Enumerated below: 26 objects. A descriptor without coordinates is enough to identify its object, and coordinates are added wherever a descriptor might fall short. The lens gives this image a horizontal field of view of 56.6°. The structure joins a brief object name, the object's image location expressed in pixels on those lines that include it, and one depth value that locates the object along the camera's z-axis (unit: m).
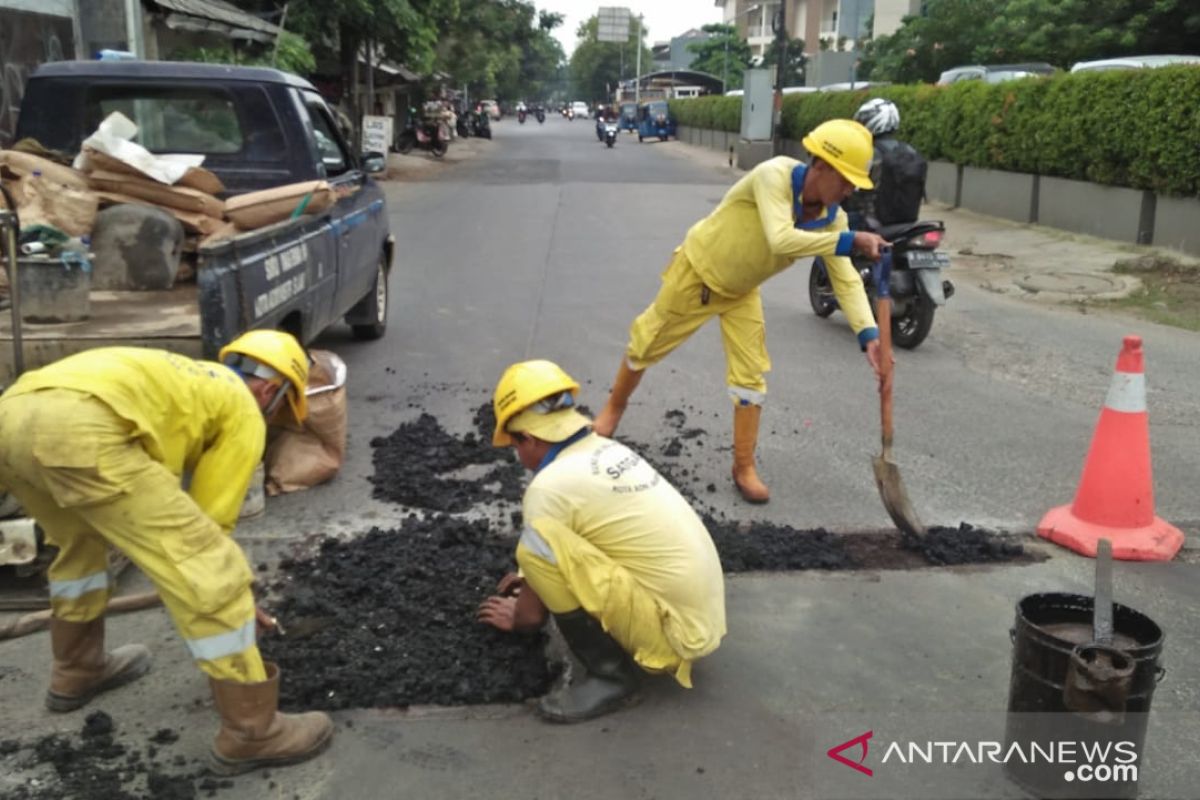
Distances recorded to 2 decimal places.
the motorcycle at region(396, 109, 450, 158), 35.22
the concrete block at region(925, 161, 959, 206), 18.83
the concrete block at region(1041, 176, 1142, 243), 13.55
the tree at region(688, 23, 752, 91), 72.44
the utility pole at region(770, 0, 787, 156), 29.92
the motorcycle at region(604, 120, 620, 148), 45.64
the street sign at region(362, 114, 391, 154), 23.09
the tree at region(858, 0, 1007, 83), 29.08
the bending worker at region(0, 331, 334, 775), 2.76
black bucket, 2.83
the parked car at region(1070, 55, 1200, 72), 17.48
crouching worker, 3.28
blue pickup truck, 5.51
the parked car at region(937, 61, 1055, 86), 22.74
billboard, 93.44
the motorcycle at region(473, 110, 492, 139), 51.53
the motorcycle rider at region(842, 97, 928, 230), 8.26
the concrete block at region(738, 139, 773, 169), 31.17
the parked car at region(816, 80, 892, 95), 27.45
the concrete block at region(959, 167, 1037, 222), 16.36
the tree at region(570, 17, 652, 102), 127.69
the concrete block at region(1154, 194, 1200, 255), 12.34
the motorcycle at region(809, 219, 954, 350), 8.16
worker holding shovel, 4.69
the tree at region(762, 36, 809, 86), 61.97
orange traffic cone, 4.63
